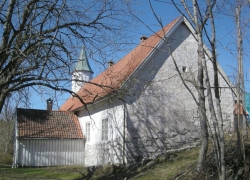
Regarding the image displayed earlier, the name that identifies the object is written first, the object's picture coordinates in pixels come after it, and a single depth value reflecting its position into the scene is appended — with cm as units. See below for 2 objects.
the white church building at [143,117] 1373
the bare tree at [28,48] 919
